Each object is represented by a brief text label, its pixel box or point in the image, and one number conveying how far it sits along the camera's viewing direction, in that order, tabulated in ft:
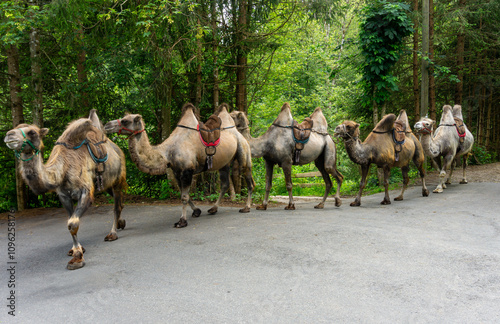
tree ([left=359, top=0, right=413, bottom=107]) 39.55
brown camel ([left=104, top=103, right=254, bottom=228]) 21.06
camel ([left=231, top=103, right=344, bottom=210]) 28.73
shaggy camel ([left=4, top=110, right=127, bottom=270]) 15.80
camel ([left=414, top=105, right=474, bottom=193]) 33.86
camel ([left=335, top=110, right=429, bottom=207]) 29.86
